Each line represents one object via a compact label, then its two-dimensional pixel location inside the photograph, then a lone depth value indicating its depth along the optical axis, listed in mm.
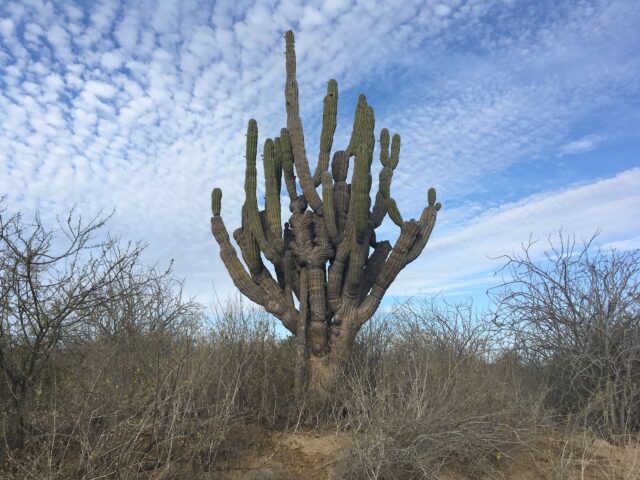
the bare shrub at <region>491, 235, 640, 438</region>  7031
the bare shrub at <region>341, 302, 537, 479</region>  5285
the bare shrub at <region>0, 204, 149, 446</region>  5160
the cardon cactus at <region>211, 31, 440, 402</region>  7582
